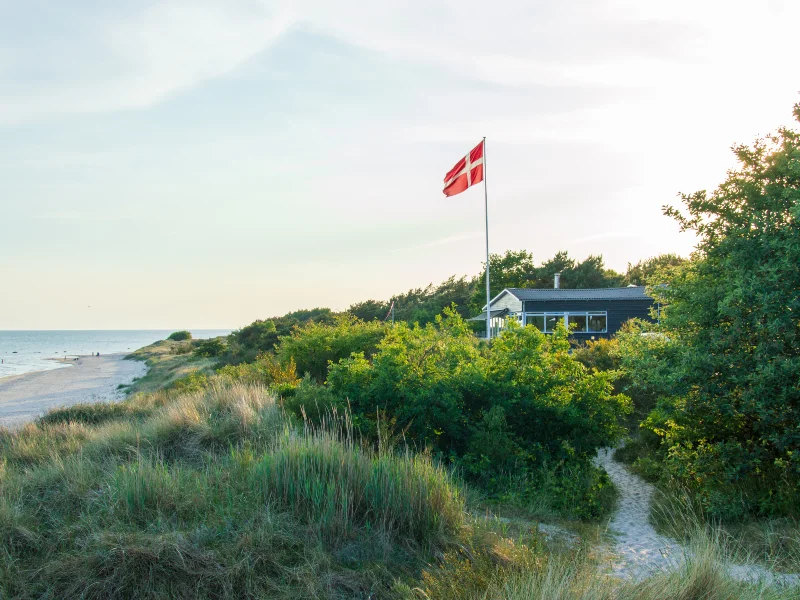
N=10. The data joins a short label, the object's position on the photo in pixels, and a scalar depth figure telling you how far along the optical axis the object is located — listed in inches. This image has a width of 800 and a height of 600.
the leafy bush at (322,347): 678.5
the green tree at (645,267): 2070.6
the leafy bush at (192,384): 600.6
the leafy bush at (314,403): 360.5
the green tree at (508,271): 2321.6
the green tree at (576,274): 2187.5
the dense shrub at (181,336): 3385.8
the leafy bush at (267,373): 569.6
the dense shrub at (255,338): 1239.2
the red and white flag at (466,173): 952.3
